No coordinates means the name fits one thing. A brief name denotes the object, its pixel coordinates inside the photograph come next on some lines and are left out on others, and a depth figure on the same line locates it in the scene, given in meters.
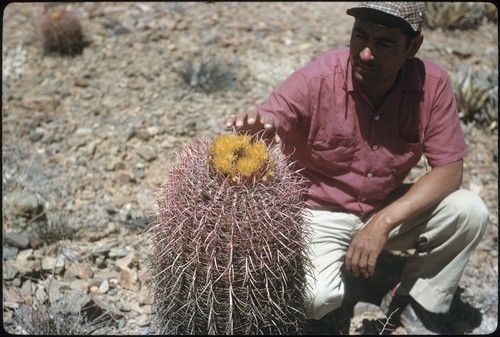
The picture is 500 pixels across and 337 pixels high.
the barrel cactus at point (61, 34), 4.89
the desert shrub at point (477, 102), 4.54
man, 2.62
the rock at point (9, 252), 3.10
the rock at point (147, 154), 3.98
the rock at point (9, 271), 2.95
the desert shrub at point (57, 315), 2.55
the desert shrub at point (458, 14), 5.68
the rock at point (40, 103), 4.45
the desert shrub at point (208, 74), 4.61
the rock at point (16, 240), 3.18
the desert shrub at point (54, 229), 3.28
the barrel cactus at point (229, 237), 2.03
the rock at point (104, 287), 3.01
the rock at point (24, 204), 3.34
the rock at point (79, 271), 3.06
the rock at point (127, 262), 3.15
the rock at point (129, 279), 3.07
